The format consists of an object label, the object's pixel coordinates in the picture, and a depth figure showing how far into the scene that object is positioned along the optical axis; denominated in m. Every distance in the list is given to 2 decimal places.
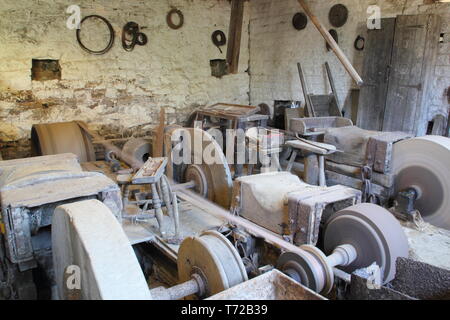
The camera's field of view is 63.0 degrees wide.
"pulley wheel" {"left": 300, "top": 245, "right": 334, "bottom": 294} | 1.96
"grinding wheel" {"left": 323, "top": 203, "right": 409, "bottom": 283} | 2.25
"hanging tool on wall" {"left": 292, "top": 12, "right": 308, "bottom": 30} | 6.47
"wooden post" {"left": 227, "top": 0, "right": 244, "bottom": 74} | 5.23
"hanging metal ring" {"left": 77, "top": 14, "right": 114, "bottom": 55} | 6.09
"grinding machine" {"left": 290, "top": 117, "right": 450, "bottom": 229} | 3.31
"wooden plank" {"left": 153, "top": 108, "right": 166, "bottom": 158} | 4.84
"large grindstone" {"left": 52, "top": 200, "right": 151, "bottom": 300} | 1.34
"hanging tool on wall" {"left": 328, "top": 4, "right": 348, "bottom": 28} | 5.71
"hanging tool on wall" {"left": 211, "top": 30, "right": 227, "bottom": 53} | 7.55
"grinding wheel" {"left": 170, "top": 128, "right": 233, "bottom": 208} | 3.54
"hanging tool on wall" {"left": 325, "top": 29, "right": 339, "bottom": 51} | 5.86
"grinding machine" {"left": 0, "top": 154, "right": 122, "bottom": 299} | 2.12
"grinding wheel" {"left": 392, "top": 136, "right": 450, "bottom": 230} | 3.26
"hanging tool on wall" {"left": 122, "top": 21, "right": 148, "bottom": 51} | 6.54
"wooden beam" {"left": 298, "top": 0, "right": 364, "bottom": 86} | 4.36
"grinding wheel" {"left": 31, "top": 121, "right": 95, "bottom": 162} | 4.95
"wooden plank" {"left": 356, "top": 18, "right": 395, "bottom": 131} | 5.07
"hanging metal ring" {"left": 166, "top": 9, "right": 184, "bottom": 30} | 6.93
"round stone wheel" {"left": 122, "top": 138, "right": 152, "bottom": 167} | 5.09
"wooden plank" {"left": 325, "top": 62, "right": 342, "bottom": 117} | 5.93
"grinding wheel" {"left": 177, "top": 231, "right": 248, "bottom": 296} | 1.88
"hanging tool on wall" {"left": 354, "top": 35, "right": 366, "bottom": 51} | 5.52
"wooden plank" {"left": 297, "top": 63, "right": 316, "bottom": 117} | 6.11
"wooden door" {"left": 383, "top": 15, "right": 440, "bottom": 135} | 4.69
